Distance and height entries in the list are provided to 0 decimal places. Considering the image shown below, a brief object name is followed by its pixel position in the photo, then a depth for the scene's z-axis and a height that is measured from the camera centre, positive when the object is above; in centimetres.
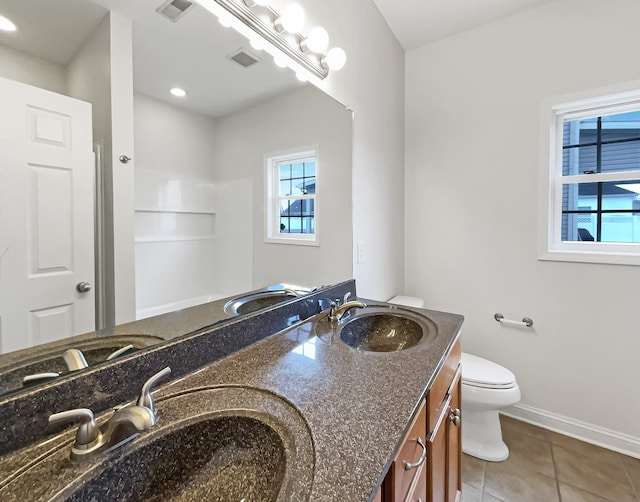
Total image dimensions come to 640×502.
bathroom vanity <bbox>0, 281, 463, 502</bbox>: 48 -36
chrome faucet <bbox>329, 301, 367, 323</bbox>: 126 -28
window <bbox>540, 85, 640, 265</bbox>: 175 +39
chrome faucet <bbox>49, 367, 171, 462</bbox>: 50 -32
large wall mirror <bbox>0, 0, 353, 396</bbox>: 59 +24
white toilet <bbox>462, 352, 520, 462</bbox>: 158 -84
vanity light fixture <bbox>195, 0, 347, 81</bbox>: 101 +82
